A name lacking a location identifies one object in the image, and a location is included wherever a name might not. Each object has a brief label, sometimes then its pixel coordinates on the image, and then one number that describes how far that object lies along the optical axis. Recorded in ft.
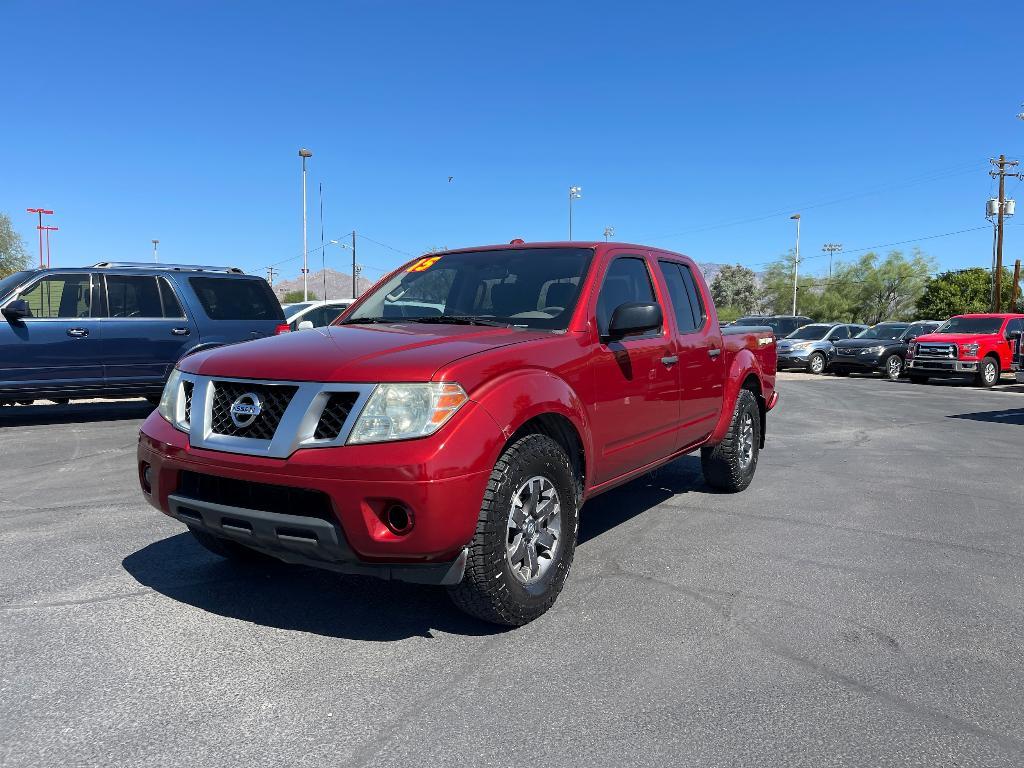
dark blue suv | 29.45
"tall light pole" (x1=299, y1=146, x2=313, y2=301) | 153.27
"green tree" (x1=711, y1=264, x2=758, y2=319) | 383.86
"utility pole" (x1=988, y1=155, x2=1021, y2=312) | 116.98
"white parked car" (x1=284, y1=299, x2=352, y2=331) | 49.57
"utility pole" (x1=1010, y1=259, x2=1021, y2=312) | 140.75
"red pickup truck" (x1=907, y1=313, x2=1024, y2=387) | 61.16
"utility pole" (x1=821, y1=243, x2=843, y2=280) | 296.71
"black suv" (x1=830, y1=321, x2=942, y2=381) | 72.49
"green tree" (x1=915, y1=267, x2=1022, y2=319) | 226.79
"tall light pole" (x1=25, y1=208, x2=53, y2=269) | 175.01
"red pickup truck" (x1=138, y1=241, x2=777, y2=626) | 9.64
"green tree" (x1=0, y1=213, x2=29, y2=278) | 169.78
